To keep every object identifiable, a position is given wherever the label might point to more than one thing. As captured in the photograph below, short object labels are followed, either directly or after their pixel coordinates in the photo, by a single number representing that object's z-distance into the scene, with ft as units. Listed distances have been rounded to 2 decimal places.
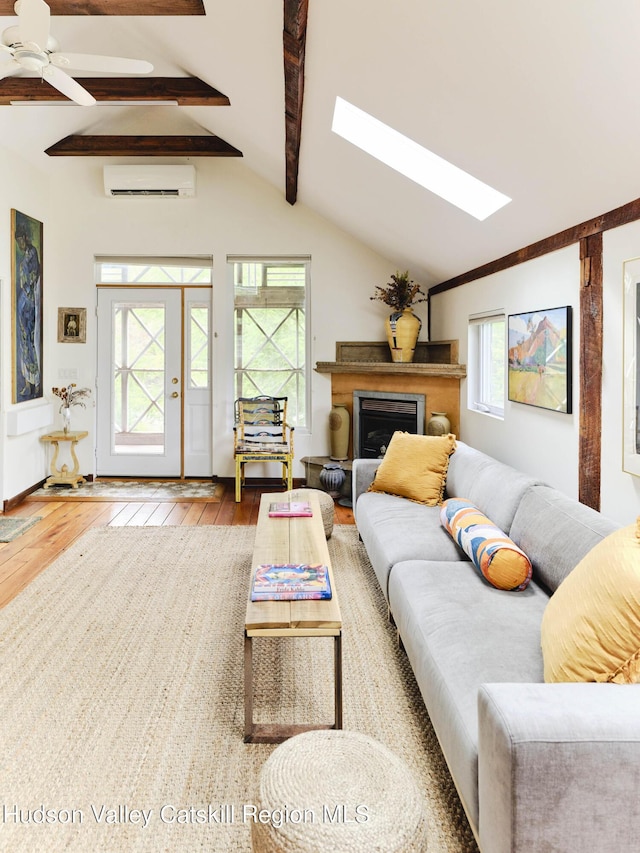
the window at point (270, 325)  19.25
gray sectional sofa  3.80
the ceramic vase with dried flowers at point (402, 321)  17.72
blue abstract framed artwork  16.38
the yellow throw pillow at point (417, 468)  11.69
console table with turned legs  17.97
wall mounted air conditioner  18.01
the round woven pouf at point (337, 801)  4.11
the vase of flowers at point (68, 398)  18.38
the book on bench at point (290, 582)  7.00
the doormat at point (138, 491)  17.47
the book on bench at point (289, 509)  10.50
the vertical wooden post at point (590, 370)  8.59
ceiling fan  8.11
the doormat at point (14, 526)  13.84
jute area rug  5.41
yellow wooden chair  17.74
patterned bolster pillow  7.31
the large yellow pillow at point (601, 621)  4.52
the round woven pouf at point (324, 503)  12.42
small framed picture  19.08
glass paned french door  19.43
